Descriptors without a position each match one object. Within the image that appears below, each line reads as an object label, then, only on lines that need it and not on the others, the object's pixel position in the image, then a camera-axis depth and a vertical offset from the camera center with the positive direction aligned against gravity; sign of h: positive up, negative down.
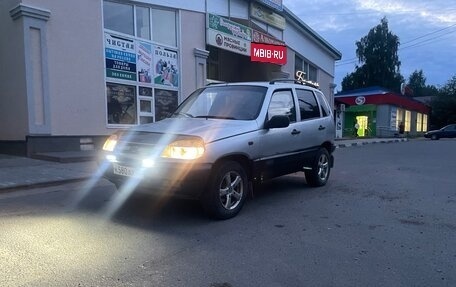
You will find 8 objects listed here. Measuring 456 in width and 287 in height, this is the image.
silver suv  5.06 -0.40
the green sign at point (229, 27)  17.55 +4.14
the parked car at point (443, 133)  39.66 -1.70
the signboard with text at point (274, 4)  20.52 +5.90
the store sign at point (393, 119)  41.97 -0.31
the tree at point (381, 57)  63.66 +9.39
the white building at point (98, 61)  11.62 +1.88
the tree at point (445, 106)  52.06 +1.34
